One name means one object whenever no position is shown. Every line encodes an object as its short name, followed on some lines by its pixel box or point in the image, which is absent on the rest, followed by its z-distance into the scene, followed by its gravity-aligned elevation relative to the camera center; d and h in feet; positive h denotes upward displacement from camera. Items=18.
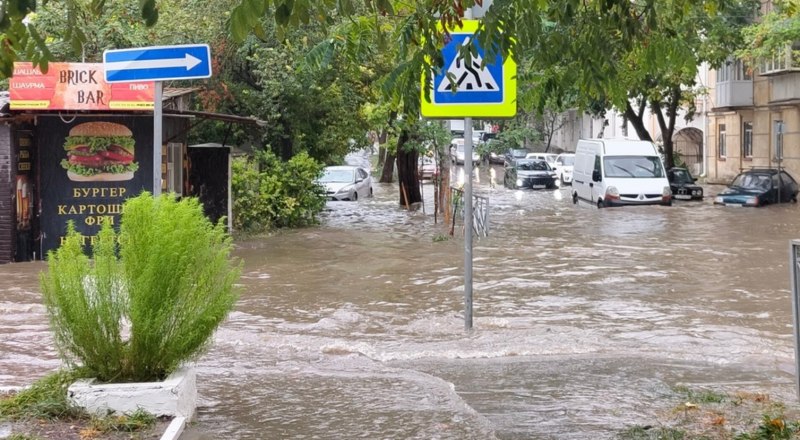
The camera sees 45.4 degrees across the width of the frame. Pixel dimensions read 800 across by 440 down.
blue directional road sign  24.82 +3.09
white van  96.27 +0.74
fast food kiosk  50.72 +1.35
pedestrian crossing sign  29.32 +2.75
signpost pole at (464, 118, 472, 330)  29.91 -0.71
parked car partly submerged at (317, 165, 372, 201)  110.73 +0.01
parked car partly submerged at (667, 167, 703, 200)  116.16 -0.60
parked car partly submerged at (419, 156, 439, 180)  153.68 +1.93
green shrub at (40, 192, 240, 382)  19.47 -2.29
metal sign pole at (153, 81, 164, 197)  24.09 +0.94
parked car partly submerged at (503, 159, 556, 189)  148.46 +1.01
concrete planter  19.24 -4.33
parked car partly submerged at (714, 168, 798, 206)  103.55 -0.90
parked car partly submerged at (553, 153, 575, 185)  161.89 +2.59
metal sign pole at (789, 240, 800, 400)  17.81 -2.04
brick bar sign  49.65 +4.86
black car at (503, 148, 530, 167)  174.37 +5.16
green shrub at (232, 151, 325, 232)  69.90 -0.74
